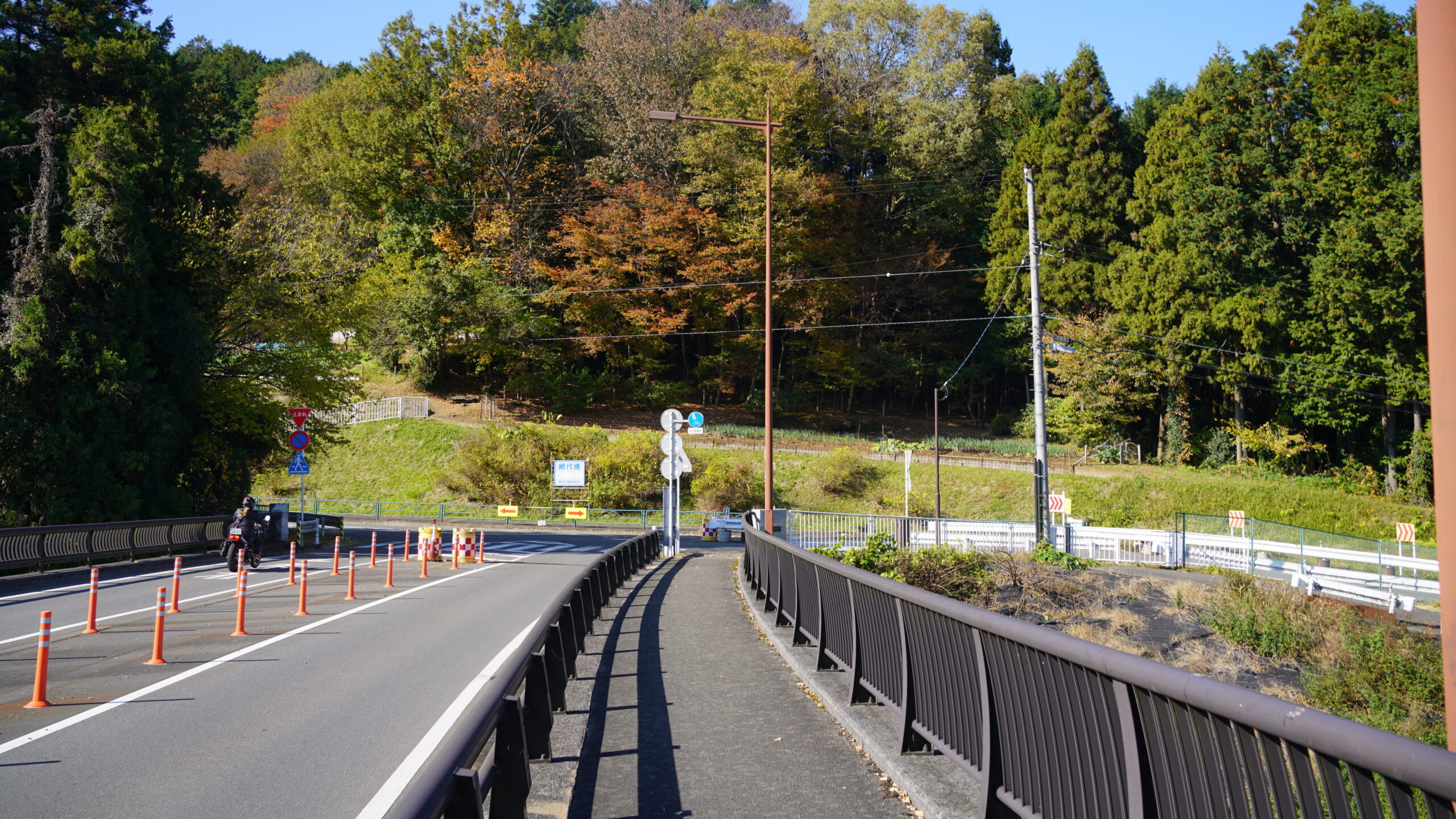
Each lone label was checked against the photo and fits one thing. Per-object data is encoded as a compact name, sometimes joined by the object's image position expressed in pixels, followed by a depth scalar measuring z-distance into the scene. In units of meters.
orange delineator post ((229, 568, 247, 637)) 11.97
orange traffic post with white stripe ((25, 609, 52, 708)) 7.88
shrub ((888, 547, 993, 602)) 15.02
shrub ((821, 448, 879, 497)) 47.62
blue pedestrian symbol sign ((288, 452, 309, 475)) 27.61
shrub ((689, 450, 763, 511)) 45.41
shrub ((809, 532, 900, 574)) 15.12
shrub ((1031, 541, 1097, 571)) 22.02
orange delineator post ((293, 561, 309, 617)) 13.94
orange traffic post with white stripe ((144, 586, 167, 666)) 9.98
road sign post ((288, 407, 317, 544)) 27.48
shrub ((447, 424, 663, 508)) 45.88
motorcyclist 20.83
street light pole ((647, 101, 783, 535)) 22.73
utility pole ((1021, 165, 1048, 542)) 25.08
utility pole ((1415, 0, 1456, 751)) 2.76
